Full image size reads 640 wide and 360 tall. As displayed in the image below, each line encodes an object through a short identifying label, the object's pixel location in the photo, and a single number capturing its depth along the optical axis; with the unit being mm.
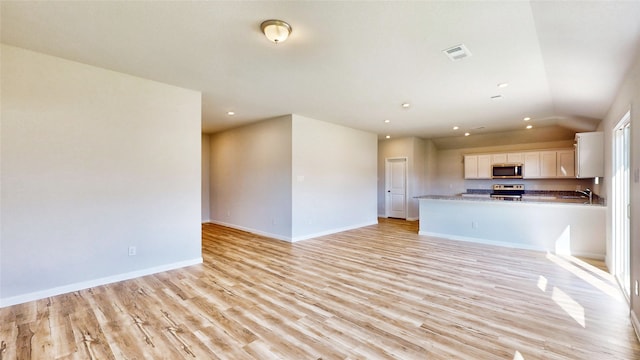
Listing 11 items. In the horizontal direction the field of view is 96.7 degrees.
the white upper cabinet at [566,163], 6875
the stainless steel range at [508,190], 7820
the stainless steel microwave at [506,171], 7430
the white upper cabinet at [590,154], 4441
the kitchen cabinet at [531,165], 7234
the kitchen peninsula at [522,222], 4582
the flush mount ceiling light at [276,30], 2326
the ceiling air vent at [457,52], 2738
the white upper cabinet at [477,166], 7969
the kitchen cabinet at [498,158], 7652
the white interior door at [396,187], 8773
